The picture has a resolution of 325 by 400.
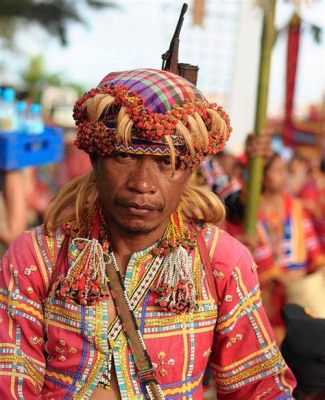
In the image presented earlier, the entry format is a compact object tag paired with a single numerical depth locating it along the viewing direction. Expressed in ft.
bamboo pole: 17.47
